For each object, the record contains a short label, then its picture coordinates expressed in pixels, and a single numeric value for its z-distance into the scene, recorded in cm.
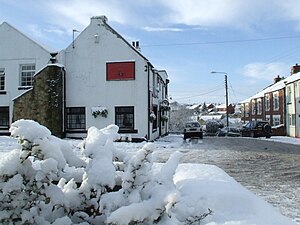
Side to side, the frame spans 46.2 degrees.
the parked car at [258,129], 3616
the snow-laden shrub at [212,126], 5153
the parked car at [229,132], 4192
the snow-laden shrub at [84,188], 363
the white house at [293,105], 3462
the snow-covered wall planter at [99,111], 2359
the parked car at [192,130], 3203
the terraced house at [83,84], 2366
